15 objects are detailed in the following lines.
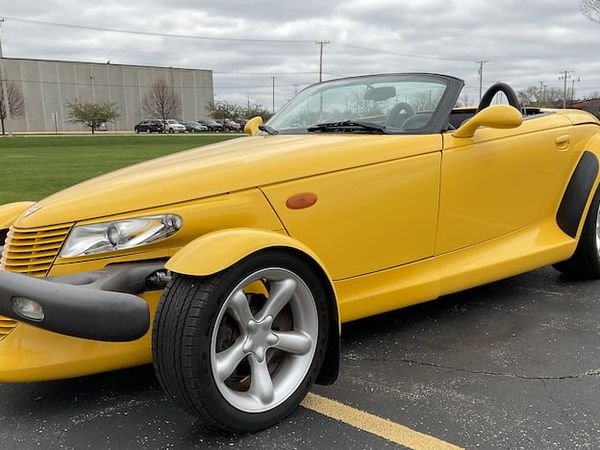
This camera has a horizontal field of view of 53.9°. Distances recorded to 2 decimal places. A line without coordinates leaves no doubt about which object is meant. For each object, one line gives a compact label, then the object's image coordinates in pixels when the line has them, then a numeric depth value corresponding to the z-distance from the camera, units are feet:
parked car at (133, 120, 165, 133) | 218.59
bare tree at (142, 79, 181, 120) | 270.46
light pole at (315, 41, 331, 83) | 237.66
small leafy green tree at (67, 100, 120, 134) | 222.91
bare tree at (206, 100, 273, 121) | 281.33
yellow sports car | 6.93
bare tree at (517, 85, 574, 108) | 257.98
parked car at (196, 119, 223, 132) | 236.22
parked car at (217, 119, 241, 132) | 230.09
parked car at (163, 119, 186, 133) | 215.51
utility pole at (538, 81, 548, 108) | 263.39
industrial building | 248.93
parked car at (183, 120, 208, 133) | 226.79
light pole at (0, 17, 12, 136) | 161.07
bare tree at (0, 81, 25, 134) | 223.51
